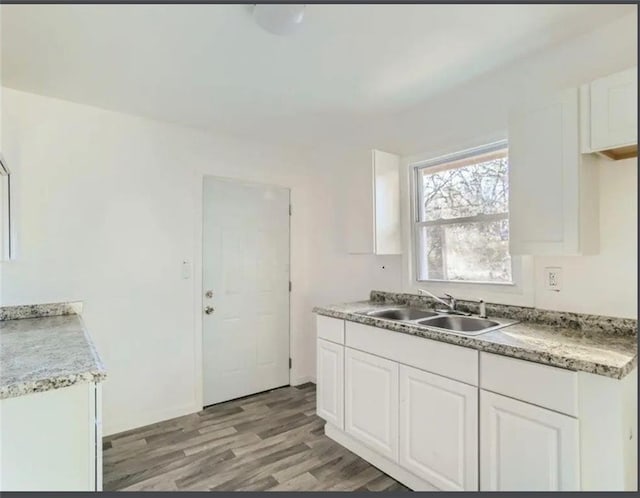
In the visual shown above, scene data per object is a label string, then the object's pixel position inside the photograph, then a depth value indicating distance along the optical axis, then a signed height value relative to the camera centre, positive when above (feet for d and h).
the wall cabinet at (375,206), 8.82 +1.21
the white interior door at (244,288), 10.16 -1.06
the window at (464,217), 7.59 +0.82
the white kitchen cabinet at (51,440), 3.60 -2.00
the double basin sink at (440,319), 6.90 -1.39
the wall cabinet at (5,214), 6.98 +0.79
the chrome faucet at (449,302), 7.81 -1.09
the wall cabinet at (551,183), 5.49 +1.13
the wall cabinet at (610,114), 4.89 +1.99
